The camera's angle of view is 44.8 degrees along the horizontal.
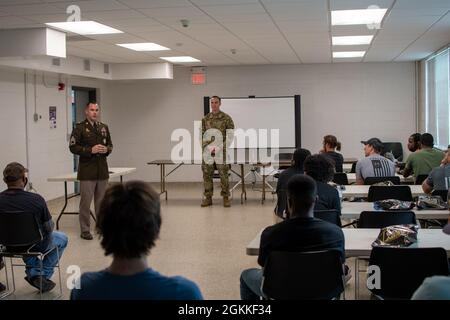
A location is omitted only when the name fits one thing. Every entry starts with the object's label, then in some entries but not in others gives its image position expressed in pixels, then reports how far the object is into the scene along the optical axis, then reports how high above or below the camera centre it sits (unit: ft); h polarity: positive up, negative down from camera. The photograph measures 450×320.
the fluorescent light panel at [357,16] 19.32 +4.57
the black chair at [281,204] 15.69 -1.88
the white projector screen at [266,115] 37.55 +1.74
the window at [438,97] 30.45 +2.42
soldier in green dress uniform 21.57 -0.53
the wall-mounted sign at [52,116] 31.68 +1.64
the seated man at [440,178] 16.51 -1.23
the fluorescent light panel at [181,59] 33.09 +5.13
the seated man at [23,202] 13.97 -1.47
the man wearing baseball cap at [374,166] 20.35 -1.01
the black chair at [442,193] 16.33 -1.66
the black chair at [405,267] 9.20 -2.19
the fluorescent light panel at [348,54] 31.69 +5.09
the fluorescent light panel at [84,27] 20.49 +4.58
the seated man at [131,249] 5.64 -1.11
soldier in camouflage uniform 28.53 -0.46
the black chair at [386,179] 19.57 -1.45
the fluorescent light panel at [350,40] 25.95 +4.88
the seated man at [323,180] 13.42 -1.02
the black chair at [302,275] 8.87 -2.22
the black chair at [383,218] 12.91 -1.92
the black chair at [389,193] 16.57 -1.67
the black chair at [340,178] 21.76 -1.54
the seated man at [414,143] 24.39 -0.22
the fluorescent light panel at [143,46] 26.71 +4.89
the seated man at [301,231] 9.05 -1.52
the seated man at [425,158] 20.99 -0.78
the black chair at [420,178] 20.81 -1.53
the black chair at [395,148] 36.65 -0.66
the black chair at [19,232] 13.66 -2.22
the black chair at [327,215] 12.78 -1.77
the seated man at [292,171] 16.43 -0.98
